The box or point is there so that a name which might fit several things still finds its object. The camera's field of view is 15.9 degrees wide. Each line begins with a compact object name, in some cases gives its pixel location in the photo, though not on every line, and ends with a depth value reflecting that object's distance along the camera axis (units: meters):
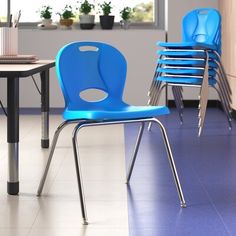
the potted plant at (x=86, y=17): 9.87
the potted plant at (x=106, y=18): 9.84
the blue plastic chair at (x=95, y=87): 3.75
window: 10.22
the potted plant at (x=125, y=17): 9.99
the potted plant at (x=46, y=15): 9.86
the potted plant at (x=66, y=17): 9.91
